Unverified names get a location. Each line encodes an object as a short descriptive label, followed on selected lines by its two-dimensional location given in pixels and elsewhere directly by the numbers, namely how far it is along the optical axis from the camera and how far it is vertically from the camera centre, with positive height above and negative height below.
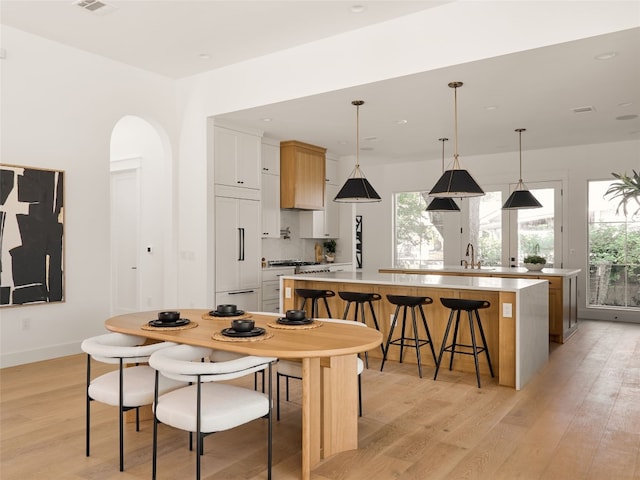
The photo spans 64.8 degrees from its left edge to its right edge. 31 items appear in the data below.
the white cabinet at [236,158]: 6.35 +1.06
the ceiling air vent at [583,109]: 5.89 +1.54
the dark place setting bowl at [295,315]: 3.26 -0.49
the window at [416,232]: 9.70 +0.14
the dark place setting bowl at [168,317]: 3.26 -0.51
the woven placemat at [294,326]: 3.09 -0.54
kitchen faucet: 8.54 -0.24
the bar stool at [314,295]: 5.35 -0.60
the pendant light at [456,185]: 4.74 +0.51
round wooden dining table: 2.61 -0.59
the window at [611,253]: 8.01 -0.22
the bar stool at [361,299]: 5.05 -0.60
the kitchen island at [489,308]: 4.40 -0.68
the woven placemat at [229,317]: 3.48 -0.55
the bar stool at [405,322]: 4.75 -0.85
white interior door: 7.44 -0.05
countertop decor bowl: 6.70 -0.36
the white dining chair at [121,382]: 2.73 -0.83
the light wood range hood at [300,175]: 7.66 +1.00
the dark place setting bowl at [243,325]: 2.86 -0.49
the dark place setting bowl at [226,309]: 3.55 -0.49
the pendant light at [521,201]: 6.59 +0.50
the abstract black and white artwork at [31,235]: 4.85 +0.04
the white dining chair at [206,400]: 2.37 -0.83
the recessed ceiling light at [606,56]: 4.11 +1.52
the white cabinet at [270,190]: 7.41 +0.74
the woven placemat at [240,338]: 2.74 -0.55
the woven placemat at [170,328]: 3.11 -0.55
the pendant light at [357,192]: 5.33 +0.50
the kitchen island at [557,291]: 6.19 -0.65
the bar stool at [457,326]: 4.47 -0.82
